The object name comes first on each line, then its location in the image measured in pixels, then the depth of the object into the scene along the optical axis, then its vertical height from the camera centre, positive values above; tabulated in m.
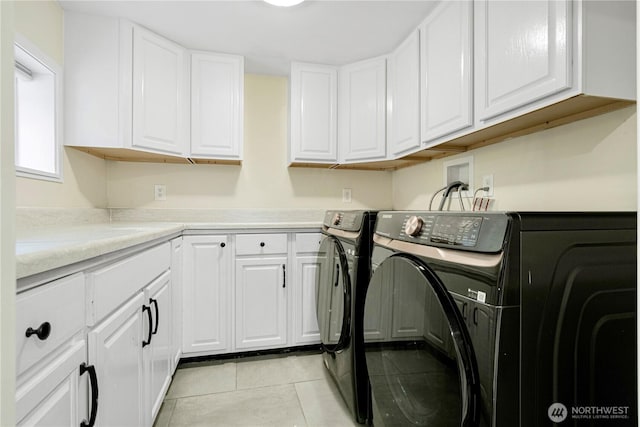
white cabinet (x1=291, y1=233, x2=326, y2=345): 2.10 -0.51
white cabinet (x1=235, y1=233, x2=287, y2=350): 2.03 -0.53
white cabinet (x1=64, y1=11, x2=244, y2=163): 1.83 +0.74
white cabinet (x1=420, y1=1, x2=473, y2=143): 1.46 +0.73
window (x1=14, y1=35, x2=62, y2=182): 1.67 +0.52
